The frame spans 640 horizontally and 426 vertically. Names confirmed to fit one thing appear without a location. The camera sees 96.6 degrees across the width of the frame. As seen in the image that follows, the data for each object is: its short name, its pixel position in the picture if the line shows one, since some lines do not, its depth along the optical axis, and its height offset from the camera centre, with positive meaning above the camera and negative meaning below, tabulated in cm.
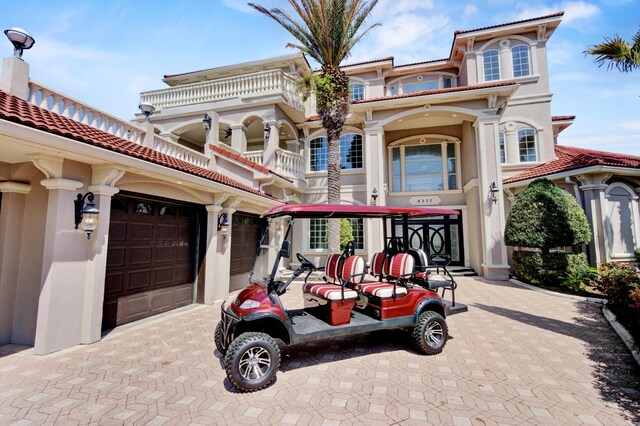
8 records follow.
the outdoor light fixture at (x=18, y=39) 476 +334
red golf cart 369 -104
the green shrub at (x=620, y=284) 613 -112
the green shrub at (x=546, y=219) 945 +62
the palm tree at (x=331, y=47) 1041 +723
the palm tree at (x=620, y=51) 693 +461
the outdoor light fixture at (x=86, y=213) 473 +39
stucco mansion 473 +190
